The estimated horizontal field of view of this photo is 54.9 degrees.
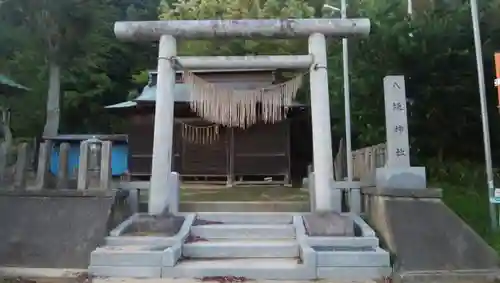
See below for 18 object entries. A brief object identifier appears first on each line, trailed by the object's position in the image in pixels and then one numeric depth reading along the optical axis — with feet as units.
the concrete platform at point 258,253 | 22.26
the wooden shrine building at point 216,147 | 51.13
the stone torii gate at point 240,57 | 27.17
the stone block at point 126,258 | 22.52
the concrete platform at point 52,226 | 23.90
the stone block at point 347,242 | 24.06
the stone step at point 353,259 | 22.66
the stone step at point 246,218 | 28.17
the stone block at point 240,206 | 29.89
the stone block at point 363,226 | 24.92
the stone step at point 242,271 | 22.08
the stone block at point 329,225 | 25.36
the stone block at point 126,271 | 22.38
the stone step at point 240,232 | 26.63
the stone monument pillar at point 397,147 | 25.31
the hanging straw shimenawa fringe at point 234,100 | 29.14
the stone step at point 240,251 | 24.38
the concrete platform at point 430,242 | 22.61
